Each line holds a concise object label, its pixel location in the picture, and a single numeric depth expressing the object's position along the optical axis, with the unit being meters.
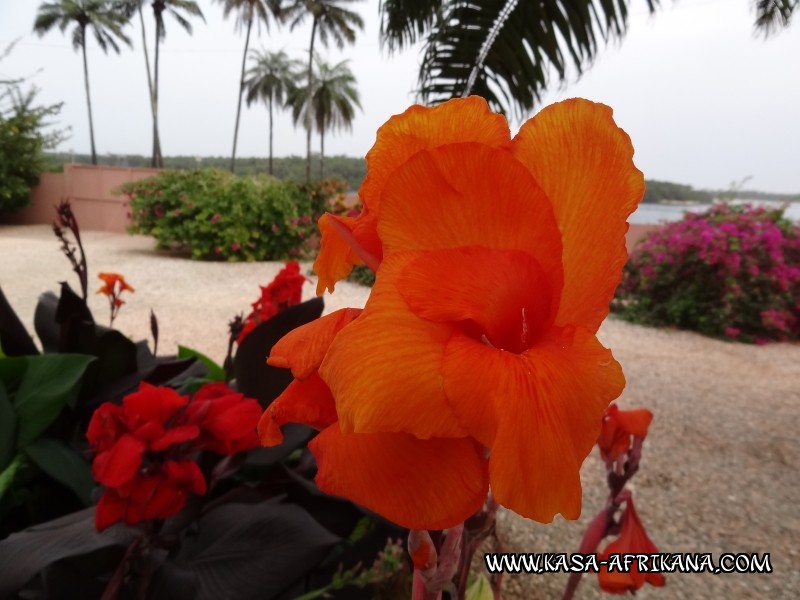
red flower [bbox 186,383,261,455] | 0.64
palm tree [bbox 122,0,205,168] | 26.36
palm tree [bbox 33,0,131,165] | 27.73
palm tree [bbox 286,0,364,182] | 24.16
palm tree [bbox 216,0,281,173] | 25.23
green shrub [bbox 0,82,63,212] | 13.66
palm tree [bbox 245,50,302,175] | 35.22
